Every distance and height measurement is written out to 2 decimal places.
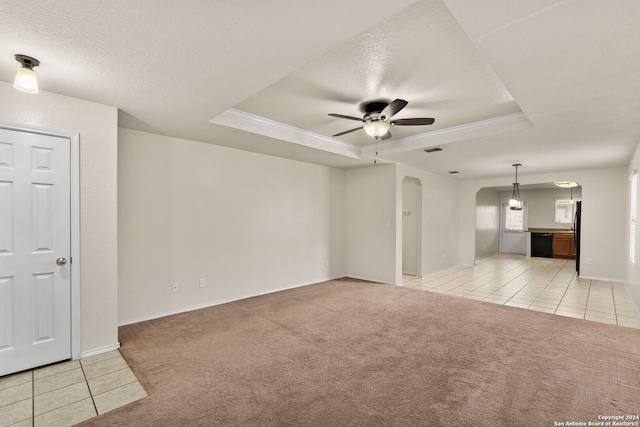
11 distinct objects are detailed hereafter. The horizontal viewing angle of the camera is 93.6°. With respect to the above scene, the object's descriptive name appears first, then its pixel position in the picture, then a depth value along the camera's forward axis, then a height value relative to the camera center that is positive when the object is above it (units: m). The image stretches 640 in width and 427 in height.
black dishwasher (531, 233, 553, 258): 9.91 -1.09
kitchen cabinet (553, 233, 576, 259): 9.46 -1.07
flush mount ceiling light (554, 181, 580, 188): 8.09 +0.77
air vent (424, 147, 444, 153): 4.72 +1.00
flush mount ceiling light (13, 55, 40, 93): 2.01 +0.90
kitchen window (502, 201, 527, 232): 10.77 -0.25
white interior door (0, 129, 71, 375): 2.54 -0.35
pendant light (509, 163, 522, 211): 7.47 +0.18
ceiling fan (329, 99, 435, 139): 3.07 +0.97
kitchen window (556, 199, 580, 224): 9.91 +0.07
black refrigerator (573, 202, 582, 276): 7.11 -0.48
